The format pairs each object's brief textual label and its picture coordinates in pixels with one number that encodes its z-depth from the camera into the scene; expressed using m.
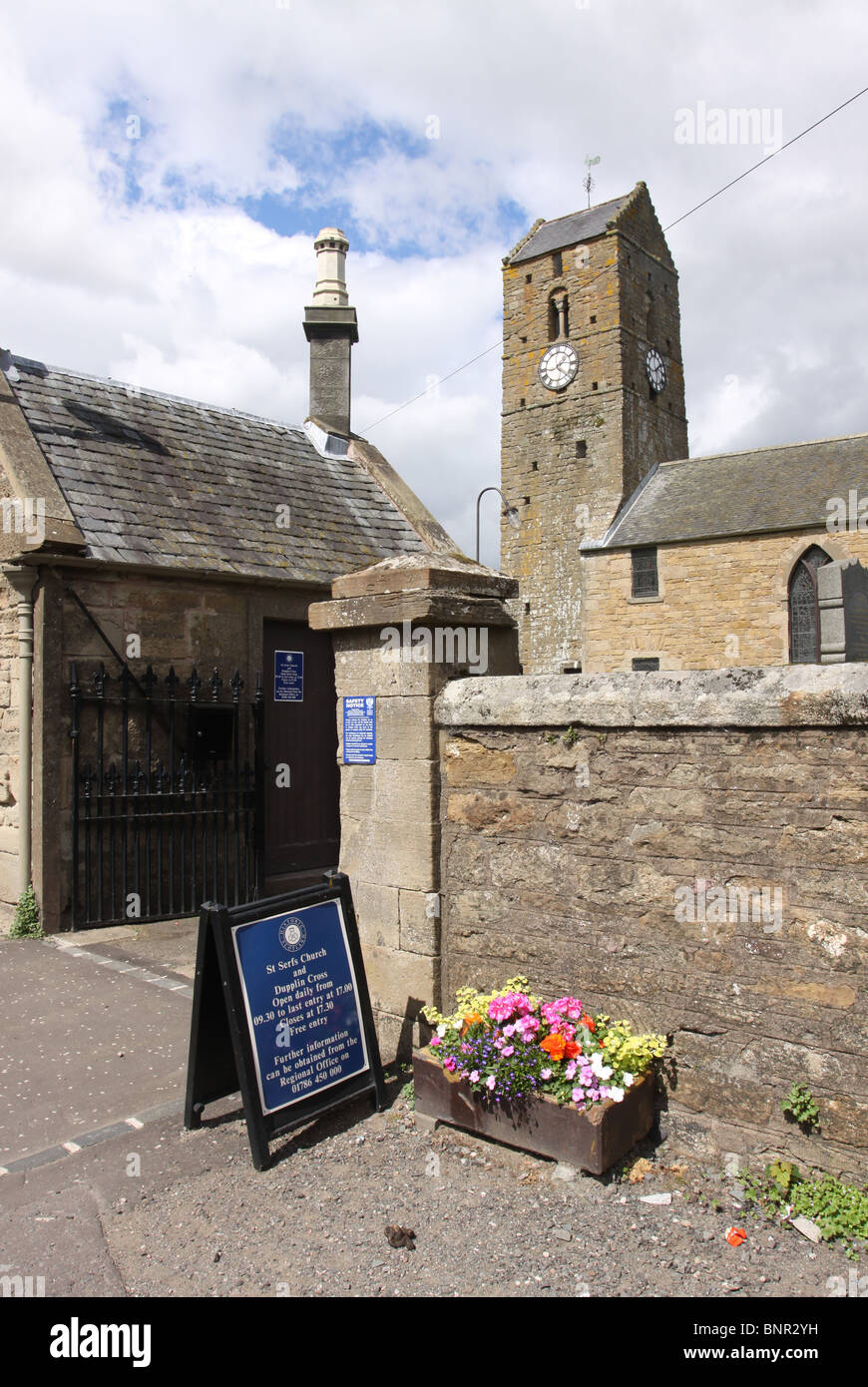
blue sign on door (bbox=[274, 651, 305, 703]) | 9.80
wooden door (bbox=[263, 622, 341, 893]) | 9.62
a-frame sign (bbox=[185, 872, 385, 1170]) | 4.03
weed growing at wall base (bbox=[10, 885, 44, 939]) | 7.75
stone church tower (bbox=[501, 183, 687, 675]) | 31.02
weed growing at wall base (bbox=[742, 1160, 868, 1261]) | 3.24
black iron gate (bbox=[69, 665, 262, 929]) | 8.05
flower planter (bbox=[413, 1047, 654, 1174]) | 3.65
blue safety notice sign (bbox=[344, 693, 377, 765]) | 4.99
